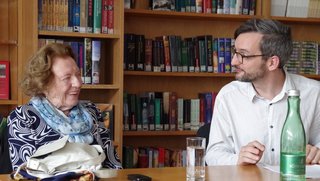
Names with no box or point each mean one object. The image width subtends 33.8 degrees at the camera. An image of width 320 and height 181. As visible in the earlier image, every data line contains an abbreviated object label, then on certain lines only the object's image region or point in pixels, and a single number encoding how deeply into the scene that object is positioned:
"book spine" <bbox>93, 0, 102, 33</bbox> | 3.32
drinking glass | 1.61
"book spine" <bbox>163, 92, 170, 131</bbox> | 3.64
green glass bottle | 1.44
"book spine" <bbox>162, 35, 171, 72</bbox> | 3.61
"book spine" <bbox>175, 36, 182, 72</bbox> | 3.64
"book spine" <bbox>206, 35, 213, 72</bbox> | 3.71
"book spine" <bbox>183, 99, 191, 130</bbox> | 3.71
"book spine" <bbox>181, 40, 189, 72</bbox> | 3.66
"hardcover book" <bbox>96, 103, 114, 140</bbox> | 3.30
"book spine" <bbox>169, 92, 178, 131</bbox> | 3.66
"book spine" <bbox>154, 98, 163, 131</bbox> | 3.62
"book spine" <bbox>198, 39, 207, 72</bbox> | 3.70
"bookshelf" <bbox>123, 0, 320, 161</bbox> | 3.63
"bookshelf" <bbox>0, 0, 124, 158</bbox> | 3.10
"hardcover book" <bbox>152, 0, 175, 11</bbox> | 3.62
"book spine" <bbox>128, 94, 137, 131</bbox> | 3.55
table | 1.64
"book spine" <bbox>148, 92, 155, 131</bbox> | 3.60
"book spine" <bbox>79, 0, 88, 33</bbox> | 3.30
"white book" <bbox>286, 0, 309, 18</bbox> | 3.93
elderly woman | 2.05
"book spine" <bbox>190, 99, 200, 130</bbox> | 3.73
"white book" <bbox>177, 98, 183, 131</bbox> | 3.68
